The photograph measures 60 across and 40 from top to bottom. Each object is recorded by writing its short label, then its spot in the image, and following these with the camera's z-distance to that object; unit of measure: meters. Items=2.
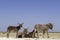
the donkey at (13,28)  26.17
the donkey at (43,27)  23.59
